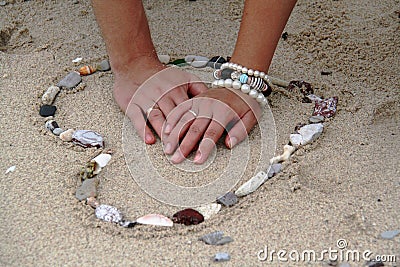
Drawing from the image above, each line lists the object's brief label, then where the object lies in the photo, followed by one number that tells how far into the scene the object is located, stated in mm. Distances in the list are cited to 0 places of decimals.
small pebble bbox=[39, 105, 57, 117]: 1267
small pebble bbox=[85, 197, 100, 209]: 1136
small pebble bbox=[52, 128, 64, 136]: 1236
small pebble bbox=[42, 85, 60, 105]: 1290
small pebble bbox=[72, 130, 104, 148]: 1214
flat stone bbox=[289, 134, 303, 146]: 1213
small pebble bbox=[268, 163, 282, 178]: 1173
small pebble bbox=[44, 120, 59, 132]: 1241
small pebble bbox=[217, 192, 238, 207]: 1140
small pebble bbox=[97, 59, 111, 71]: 1350
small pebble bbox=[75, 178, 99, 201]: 1147
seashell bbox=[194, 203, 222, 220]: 1127
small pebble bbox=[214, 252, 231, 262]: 1071
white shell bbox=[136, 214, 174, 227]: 1116
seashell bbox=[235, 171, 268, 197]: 1151
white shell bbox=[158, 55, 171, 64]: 1362
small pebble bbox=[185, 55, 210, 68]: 1350
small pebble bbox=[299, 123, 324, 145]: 1216
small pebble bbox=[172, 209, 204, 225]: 1119
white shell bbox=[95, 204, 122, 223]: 1119
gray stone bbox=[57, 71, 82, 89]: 1318
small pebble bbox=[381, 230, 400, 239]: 1084
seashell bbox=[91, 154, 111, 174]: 1182
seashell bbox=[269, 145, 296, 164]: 1191
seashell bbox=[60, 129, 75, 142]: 1225
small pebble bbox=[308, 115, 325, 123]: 1250
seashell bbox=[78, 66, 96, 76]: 1338
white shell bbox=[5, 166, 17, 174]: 1177
